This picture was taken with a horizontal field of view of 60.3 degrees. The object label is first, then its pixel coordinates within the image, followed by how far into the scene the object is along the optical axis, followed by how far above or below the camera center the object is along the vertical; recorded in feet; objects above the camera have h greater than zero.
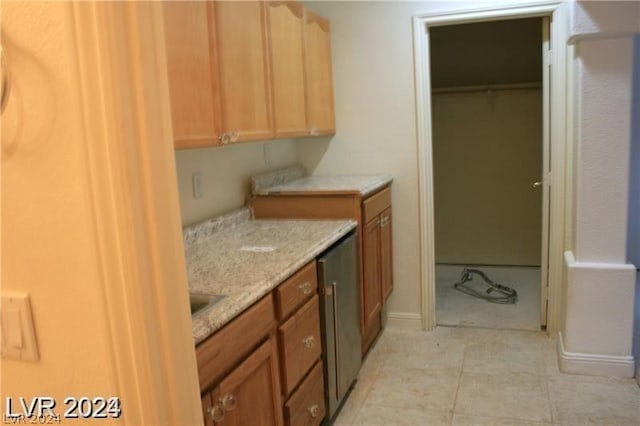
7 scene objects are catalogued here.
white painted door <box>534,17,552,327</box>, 10.65 -0.99
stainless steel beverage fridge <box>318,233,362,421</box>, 7.83 -2.83
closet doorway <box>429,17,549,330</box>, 14.52 -0.95
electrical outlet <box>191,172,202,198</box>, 8.32 -0.67
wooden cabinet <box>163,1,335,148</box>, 6.24 +0.92
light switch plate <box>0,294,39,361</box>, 2.74 -0.90
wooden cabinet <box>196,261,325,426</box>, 4.99 -2.38
